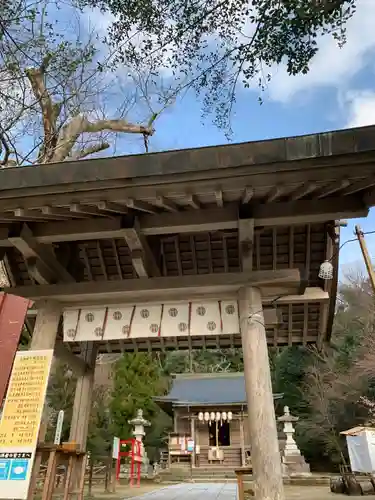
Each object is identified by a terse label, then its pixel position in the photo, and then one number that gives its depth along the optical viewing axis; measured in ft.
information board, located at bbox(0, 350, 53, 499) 12.25
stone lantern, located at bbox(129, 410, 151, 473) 66.90
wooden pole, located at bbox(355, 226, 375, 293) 35.69
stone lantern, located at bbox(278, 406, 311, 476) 61.36
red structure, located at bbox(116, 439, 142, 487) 54.29
